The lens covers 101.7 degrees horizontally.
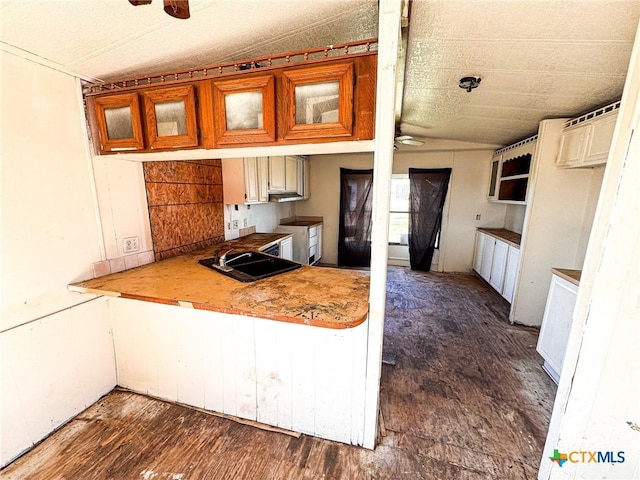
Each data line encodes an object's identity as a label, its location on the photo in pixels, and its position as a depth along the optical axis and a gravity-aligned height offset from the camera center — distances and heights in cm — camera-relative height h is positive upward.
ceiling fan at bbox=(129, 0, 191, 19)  69 +51
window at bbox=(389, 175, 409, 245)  503 -28
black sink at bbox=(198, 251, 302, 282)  180 -55
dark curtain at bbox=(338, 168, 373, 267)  498 -41
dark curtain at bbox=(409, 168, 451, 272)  470 -22
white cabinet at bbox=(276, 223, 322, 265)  440 -75
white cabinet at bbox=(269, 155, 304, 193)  355 +31
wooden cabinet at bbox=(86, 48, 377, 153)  115 +44
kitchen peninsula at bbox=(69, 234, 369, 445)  137 -86
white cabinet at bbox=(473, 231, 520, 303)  330 -91
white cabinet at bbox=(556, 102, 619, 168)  211 +54
